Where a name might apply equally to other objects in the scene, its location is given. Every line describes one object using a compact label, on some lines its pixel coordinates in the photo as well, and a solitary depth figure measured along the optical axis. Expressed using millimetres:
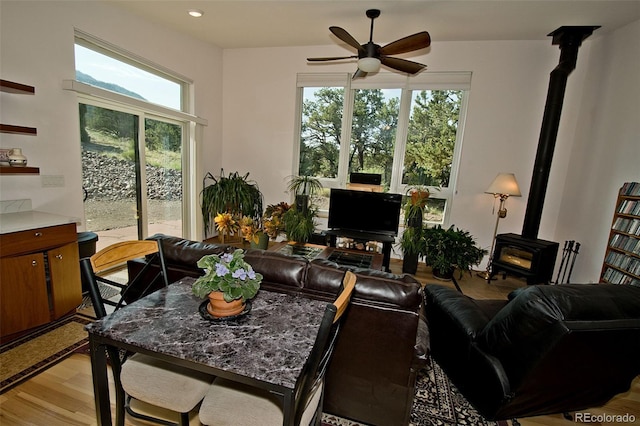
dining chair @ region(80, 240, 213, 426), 1199
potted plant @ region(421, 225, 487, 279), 3773
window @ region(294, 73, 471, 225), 4262
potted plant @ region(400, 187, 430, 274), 3986
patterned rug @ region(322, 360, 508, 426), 1650
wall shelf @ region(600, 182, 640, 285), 2646
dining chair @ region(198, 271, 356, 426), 951
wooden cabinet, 2000
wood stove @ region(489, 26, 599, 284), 3463
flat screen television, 4094
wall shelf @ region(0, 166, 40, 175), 2226
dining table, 945
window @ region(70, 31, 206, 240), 3135
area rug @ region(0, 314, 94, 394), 1800
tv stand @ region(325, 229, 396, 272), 3914
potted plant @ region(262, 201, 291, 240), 3437
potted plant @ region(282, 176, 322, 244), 3977
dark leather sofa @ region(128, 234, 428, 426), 1368
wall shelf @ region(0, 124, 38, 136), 2232
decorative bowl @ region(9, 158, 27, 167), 2354
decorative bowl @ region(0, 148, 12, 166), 2356
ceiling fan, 2744
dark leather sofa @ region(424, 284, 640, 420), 1258
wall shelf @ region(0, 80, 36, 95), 2209
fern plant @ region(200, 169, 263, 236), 4559
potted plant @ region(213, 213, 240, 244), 3043
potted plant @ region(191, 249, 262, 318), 1170
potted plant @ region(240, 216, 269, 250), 3061
